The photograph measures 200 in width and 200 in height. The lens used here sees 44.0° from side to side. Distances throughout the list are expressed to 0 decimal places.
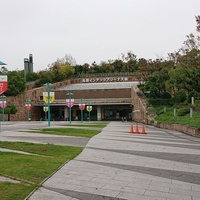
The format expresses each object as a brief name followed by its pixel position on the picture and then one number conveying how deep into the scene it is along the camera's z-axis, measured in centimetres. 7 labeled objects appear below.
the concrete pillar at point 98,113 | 5546
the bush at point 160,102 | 3660
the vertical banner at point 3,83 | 1291
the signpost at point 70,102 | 3434
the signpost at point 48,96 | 2614
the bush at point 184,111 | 2529
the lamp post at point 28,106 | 5047
